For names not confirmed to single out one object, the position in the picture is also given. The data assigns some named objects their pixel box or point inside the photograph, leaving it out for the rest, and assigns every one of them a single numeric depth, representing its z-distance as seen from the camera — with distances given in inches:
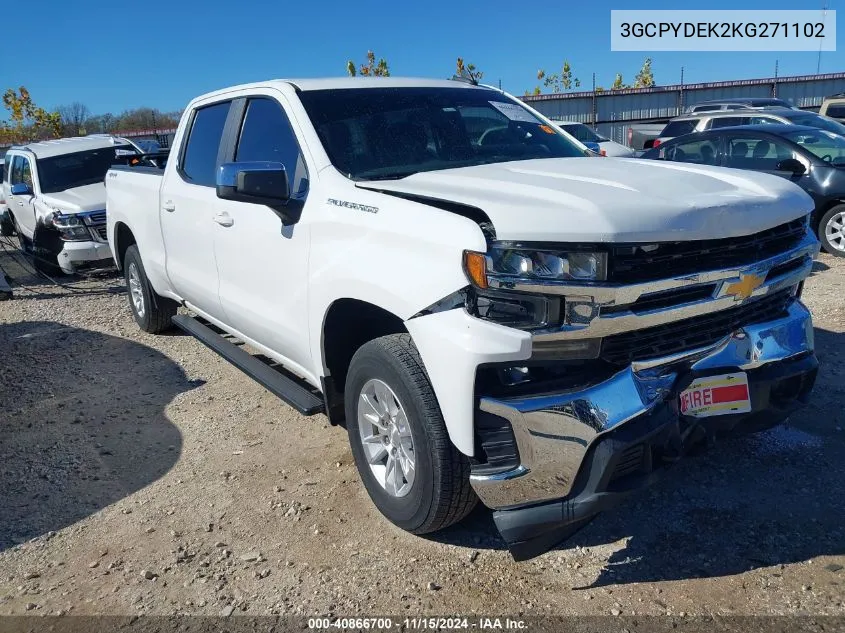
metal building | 1187.3
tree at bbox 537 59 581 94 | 2308.1
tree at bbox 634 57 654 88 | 2320.4
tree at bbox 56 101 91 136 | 1779.0
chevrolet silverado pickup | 98.9
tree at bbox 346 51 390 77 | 1684.3
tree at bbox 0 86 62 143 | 1752.0
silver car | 425.7
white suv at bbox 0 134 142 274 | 357.4
